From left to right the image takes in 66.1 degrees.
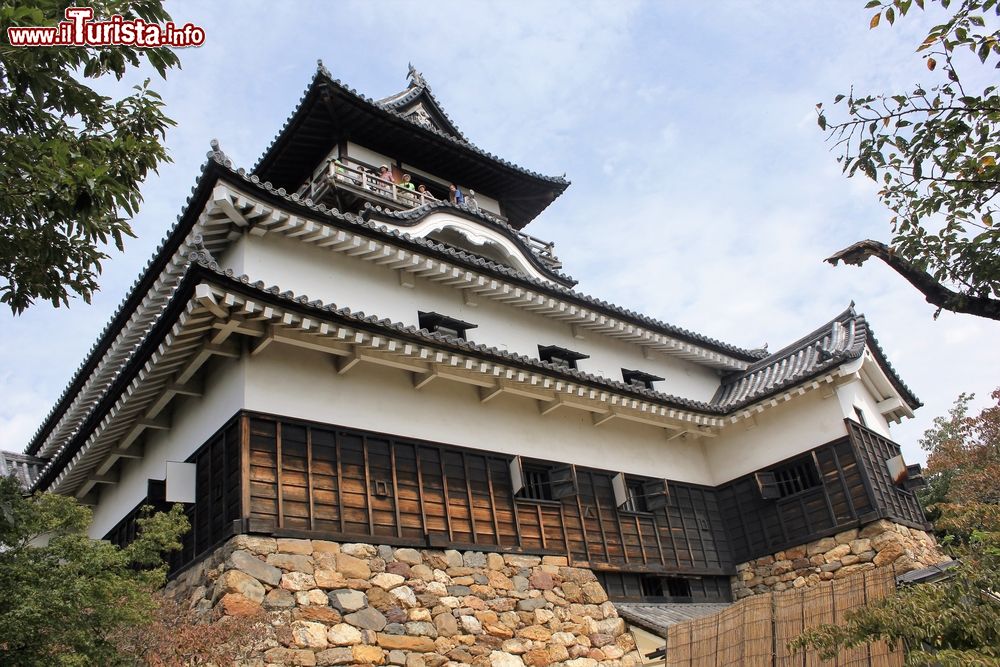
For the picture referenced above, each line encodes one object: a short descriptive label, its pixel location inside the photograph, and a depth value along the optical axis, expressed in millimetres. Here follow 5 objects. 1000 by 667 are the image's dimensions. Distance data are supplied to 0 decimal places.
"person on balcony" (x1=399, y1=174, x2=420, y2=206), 16953
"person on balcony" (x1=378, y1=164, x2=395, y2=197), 16745
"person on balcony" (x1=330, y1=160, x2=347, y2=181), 16125
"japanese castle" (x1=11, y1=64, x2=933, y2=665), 9500
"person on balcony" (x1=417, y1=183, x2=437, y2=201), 17383
